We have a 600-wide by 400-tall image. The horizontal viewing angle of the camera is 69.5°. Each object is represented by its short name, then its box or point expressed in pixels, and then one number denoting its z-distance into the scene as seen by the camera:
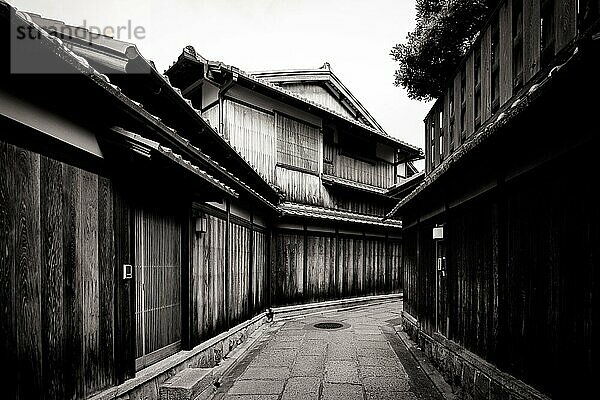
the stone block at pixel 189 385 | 6.71
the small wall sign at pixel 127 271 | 5.95
